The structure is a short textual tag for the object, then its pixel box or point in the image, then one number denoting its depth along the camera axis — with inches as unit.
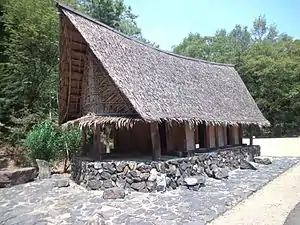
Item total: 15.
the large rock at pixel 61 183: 355.7
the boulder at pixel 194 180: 333.1
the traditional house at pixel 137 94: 333.1
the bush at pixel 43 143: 444.1
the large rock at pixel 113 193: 295.6
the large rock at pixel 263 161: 509.0
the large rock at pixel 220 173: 384.6
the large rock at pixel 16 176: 374.0
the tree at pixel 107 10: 949.8
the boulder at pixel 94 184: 330.0
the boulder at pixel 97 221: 207.7
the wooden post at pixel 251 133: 579.5
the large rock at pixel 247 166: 461.0
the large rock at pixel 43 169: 420.2
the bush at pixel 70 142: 472.3
